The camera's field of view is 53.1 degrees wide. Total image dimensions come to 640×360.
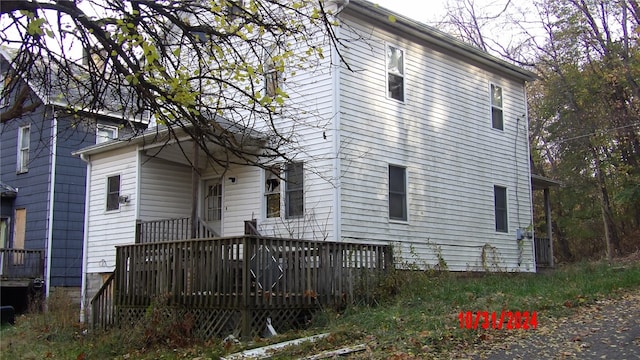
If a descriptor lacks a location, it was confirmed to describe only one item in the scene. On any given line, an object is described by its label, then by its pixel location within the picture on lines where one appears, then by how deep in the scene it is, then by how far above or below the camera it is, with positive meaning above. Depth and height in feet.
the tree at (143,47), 23.97 +8.54
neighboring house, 67.26 +6.71
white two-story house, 46.03 +7.58
